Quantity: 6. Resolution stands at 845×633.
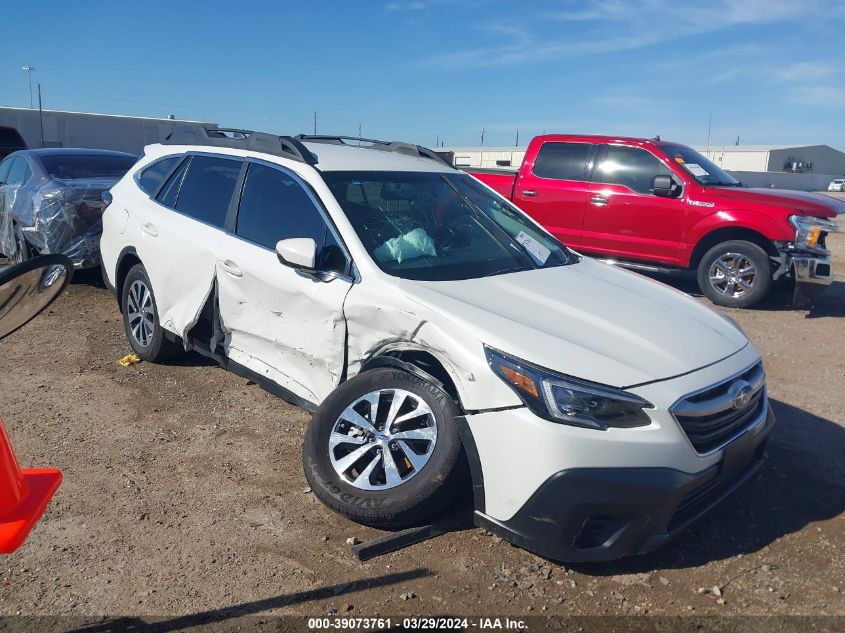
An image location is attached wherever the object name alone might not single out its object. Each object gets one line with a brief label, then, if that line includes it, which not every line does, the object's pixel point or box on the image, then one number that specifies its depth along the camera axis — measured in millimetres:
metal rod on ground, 3180
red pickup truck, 8156
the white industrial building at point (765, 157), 62438
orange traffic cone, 1880
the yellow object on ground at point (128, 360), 5632
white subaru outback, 2881
